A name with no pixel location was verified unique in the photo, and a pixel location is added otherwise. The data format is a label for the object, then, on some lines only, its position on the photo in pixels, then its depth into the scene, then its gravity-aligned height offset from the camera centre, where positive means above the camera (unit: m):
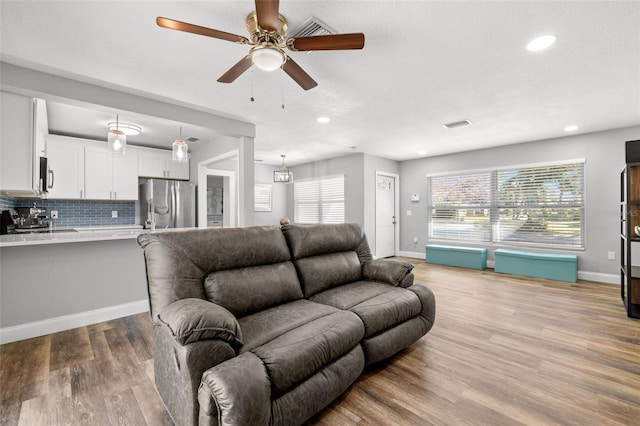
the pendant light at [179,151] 3.80 +0.86
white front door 6.65 -0.07
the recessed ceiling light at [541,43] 2.11 +1.33
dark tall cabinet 3.08 -0.16
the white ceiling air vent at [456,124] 4.08 +1.34
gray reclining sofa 1.28 -0.69
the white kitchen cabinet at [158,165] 5.23 +0.95
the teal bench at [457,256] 5.52 -0.90
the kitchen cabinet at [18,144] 2.52 +0.65
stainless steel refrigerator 5.17 +0.19
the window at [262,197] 7.58 +0.45
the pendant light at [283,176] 6.38 +0.86
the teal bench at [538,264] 4.53 -0.90
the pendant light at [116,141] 3.45 +0.90
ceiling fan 1.53 +1.05
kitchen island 2.59 -0.71
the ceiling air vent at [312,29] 1.93 +1.34
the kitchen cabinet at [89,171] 4.45 +0.73
